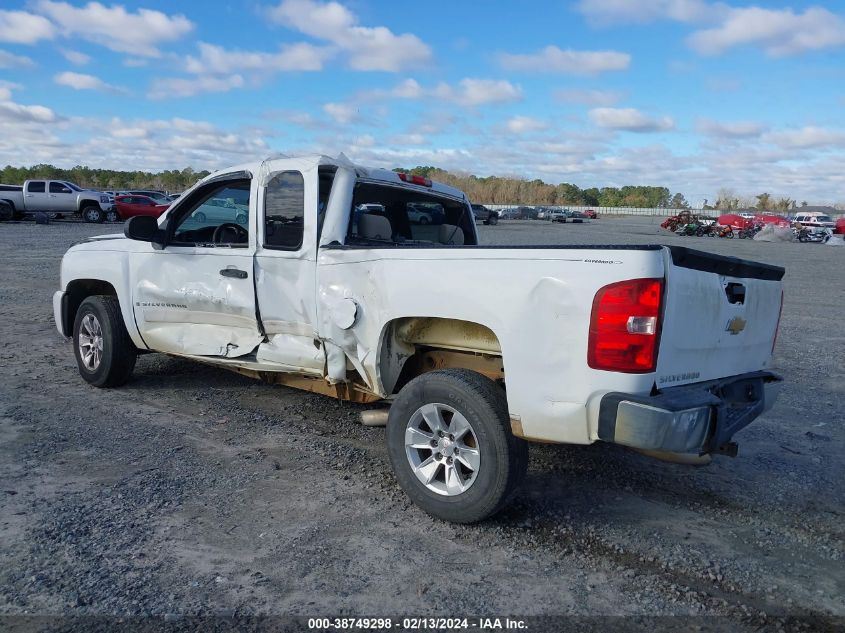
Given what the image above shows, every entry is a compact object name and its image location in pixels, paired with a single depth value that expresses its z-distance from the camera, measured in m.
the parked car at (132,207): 34.88
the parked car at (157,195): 39.61
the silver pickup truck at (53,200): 31.64
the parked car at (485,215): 49.00
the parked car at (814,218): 53.08
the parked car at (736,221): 47.78
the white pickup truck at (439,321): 3.29
